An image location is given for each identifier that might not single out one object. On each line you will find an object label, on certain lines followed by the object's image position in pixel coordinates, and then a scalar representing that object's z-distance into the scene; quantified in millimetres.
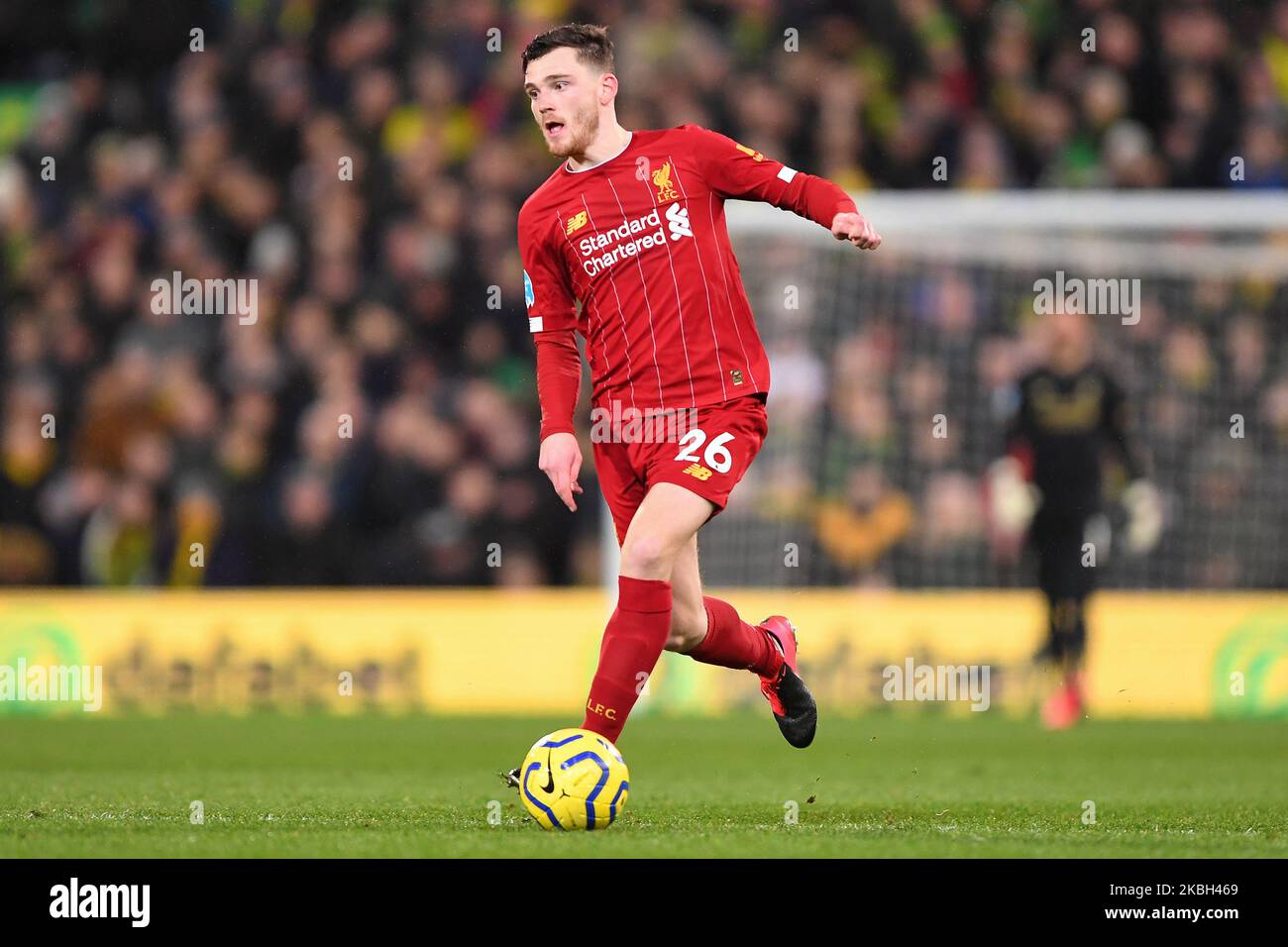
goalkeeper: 10766
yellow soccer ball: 5449
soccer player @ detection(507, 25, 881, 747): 5848
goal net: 12781
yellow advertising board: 11828
